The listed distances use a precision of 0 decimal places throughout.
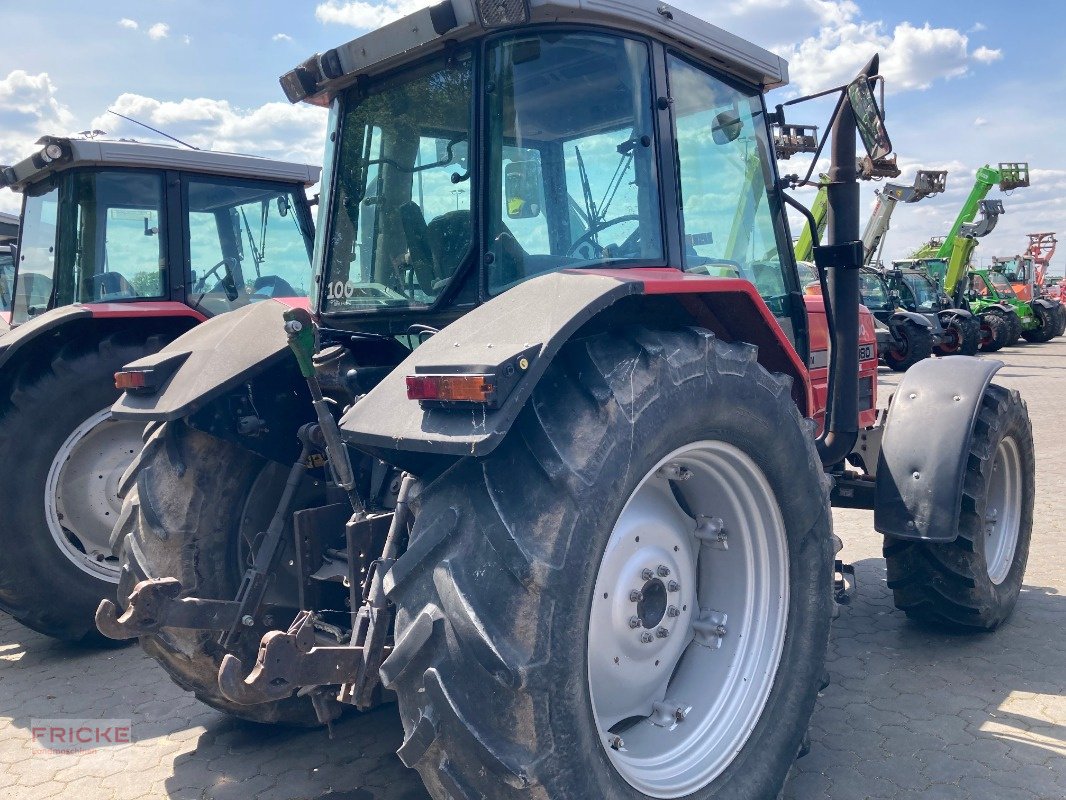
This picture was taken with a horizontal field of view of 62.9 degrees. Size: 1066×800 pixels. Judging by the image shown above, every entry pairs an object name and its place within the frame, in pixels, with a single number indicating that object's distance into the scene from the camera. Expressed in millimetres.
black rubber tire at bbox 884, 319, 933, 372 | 16094
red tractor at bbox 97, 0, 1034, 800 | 1785
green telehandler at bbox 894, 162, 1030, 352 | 20359
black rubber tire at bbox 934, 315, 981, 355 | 18156
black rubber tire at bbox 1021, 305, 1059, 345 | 22984
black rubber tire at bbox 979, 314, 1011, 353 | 20516
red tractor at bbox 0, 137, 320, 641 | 4242
